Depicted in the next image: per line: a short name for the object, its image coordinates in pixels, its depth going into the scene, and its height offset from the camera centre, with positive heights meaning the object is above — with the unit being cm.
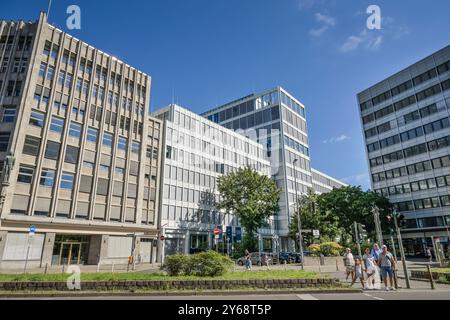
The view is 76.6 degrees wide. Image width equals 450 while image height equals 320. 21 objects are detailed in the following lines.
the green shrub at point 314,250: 3205 -62
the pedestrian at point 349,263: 1433 -99
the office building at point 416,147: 4838 +1754
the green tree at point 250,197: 4078 +667
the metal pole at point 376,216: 1836 +171
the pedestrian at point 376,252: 1319 -39
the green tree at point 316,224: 4151 +297
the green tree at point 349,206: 4572 +594
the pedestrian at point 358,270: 1322 -119
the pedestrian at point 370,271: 1277 -116
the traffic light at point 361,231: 2099 +94
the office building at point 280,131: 5931 +2473
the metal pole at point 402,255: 1241 -53
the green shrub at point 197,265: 1408 -96
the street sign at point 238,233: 3569 +148
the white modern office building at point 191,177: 4144 +1035
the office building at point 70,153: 2795 +1016
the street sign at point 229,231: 3117 +146
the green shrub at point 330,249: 3186 -52
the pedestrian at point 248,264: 2318 -150
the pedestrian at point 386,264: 1202 -83
